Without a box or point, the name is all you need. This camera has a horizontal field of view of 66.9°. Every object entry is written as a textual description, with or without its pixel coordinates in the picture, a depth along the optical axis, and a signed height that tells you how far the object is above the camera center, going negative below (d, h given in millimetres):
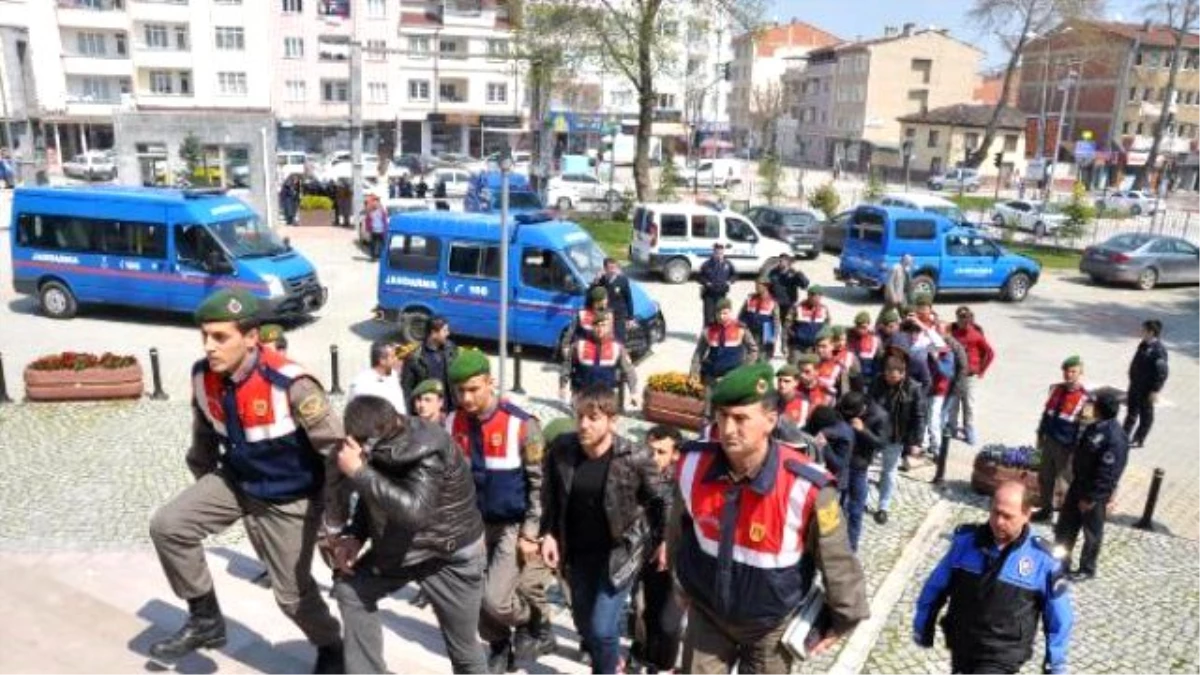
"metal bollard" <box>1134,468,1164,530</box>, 8522 -3267
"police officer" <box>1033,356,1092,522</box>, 8000 -2419
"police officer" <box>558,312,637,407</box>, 9141 -2220
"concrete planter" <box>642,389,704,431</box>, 10523 -3139
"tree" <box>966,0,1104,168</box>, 48156 +7041
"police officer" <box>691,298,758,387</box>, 10094 -2247
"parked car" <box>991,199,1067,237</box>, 32281 -2577
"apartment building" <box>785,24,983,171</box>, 73312 +4802
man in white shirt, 6502 -1862
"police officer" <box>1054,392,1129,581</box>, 6852 -2505
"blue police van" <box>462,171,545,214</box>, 27047 -1961
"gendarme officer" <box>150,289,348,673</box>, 4270 -1687
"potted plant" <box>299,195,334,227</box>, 27875 -2608
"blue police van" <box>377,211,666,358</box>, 13609 -2200
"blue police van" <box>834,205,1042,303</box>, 19578 -2406
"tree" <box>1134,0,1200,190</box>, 45500 +6092
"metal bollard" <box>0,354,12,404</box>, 10727 -3249
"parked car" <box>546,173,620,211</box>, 36531 -2358
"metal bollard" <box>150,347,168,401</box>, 11195 -3126
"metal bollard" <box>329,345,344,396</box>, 11820 -3246
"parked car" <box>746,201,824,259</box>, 24953 -2392
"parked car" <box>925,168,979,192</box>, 57556 -2274
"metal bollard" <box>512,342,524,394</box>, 12312 -3210
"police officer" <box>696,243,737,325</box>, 14164 -2133
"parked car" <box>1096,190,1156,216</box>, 45928 -2590
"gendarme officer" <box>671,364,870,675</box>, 3375 -1457
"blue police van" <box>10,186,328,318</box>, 14992 -2213
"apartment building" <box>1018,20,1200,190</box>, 65875 +3801
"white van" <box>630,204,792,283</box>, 21141 -2358
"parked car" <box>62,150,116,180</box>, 42469 -2290
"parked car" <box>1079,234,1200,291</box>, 23141 -2760
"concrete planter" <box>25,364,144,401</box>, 10758 -3136
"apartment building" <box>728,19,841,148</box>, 88712 +7391
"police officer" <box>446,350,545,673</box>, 4746 -1770
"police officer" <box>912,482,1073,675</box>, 4211 -2034
